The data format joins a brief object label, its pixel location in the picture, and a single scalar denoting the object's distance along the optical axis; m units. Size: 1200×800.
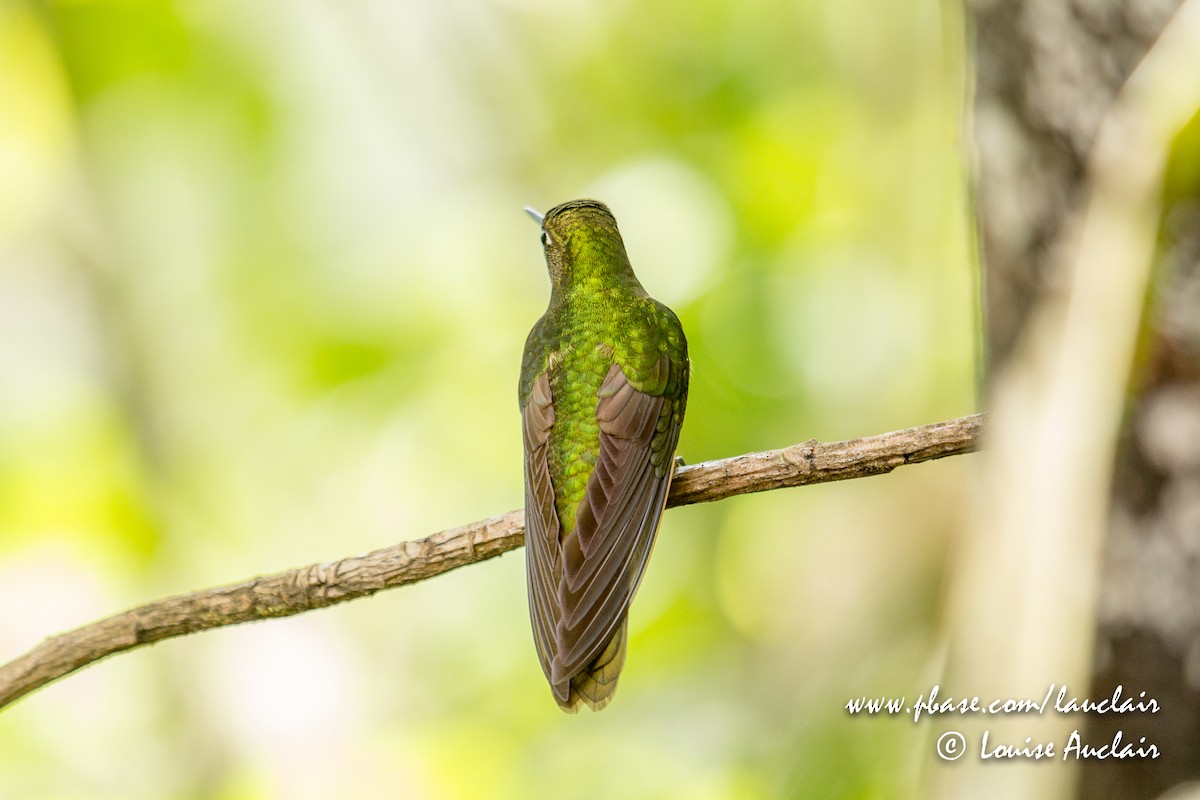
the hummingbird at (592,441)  5.05
